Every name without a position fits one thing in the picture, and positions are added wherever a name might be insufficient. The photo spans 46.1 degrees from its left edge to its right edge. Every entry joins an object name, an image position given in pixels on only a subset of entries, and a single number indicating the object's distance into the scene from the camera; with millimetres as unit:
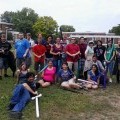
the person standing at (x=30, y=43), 4971
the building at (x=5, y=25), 35930
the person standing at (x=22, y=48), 4810
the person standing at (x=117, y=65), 5009
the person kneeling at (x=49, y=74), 4637
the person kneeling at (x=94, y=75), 4732
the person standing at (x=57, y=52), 4804
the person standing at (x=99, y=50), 4961
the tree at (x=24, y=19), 34848
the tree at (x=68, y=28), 44676
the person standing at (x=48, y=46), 4852
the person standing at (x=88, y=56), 4887
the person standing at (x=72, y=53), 4813
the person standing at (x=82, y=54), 4949
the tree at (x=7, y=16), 45590
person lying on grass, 3233
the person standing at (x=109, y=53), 4942
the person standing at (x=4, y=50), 4783
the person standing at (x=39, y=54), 4818
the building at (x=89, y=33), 33856
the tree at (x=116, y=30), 34986
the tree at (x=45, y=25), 33081
